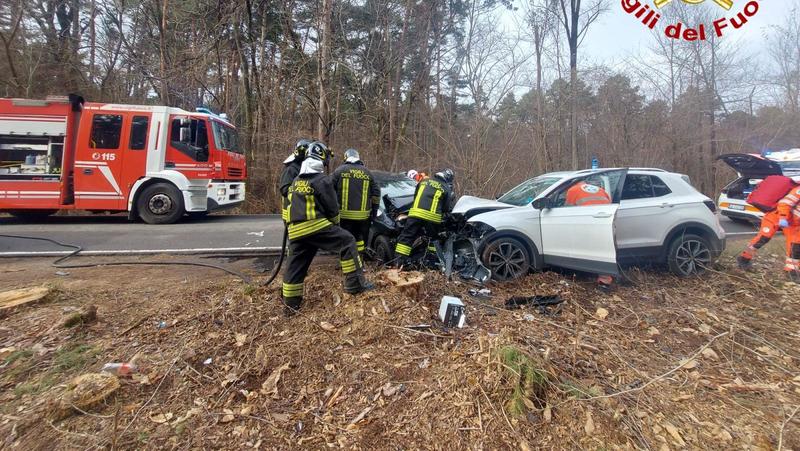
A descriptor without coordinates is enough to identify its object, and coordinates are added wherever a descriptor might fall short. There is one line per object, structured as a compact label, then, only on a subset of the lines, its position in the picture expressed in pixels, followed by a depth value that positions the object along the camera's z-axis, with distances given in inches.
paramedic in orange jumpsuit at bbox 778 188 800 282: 208.5
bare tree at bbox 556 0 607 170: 596.7
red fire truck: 344.8
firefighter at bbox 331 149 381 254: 193.0
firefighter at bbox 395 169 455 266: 189.3
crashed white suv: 187.9
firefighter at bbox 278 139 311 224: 185.3
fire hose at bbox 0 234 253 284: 192.0
